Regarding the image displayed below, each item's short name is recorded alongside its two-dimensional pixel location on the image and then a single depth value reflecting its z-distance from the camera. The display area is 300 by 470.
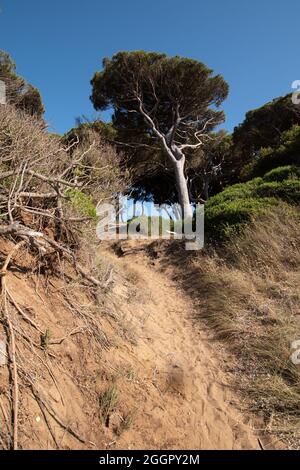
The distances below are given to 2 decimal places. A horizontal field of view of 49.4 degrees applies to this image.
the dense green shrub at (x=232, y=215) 6.79
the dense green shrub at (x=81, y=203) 5.29
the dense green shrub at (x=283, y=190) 6.92
